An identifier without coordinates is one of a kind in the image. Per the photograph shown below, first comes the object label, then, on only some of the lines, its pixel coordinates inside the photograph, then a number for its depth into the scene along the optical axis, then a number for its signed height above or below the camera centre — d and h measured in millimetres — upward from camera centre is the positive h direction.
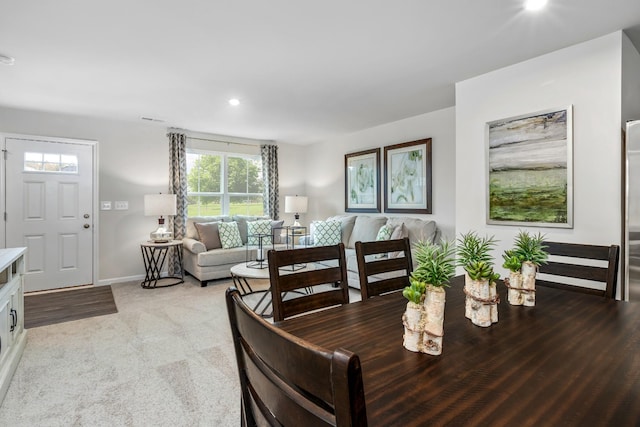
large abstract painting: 2615 +355
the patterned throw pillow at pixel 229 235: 5215 -374
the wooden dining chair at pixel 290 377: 456 -270
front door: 4367 +16
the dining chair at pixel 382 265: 1695 -284
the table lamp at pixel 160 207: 4812 +51
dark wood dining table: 714 -419
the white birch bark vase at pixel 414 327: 1008 -345
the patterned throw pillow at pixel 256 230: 5406 -307
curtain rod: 5680 +1226
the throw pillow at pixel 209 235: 5180 -372
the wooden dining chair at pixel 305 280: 1425 -308
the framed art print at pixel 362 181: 5336 +507
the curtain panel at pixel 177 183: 5359 +450
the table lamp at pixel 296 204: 6145 +133
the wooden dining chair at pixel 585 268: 1675 -292
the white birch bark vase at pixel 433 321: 984 -322
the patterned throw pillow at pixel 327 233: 5242 -335
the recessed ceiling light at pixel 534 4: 2039 +1276
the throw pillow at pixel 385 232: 4363 -267
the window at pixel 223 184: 5742 +490
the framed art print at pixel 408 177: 4598 +501
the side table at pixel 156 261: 4770 -772
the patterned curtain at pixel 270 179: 6387 +612
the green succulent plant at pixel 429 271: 1005 -179
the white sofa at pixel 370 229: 4367 -246
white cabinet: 2131 -751
